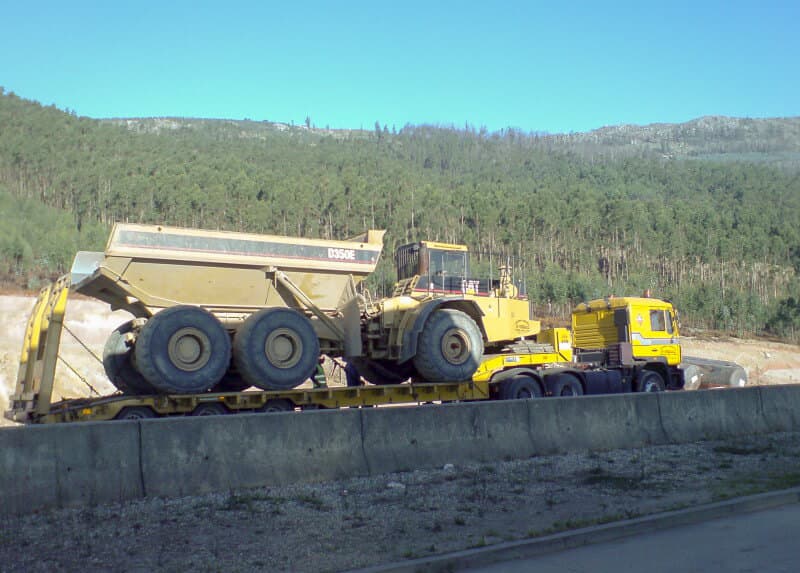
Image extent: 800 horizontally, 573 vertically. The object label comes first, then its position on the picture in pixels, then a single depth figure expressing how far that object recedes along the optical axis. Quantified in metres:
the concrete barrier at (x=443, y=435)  9.66
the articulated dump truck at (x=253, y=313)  12.97
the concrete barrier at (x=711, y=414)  12.64
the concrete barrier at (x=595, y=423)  11.25
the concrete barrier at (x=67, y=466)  7.20
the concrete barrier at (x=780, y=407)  13.93
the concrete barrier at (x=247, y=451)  8.12
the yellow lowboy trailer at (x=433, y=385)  12.64
